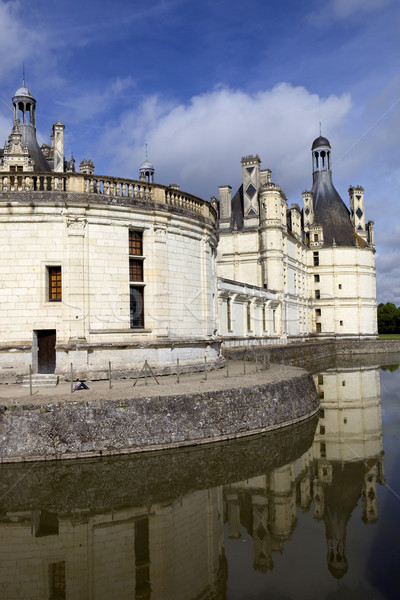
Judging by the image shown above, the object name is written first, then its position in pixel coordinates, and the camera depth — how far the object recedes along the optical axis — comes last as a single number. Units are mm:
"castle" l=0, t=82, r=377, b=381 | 16078
